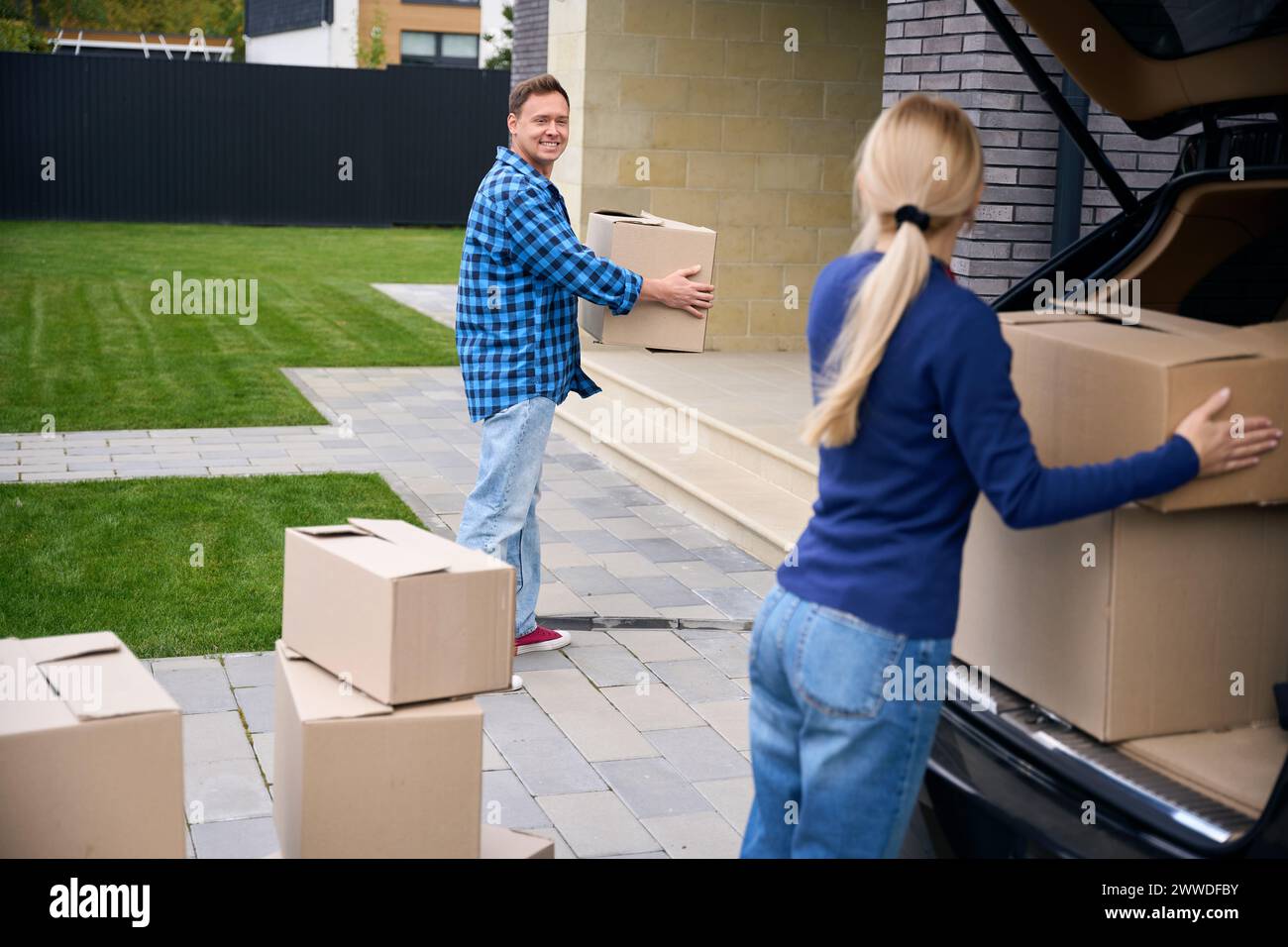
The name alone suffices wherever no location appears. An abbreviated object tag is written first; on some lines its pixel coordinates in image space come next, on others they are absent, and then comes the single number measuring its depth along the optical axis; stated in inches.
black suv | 95.3
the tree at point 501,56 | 1301.7
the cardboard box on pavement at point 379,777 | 114.8
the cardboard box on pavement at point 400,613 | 117.6
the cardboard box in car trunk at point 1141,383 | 95.9
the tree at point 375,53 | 1392.7
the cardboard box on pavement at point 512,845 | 123.4
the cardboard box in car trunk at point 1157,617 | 100.3
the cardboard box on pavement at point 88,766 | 100.3
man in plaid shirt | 197.6
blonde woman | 92.1
